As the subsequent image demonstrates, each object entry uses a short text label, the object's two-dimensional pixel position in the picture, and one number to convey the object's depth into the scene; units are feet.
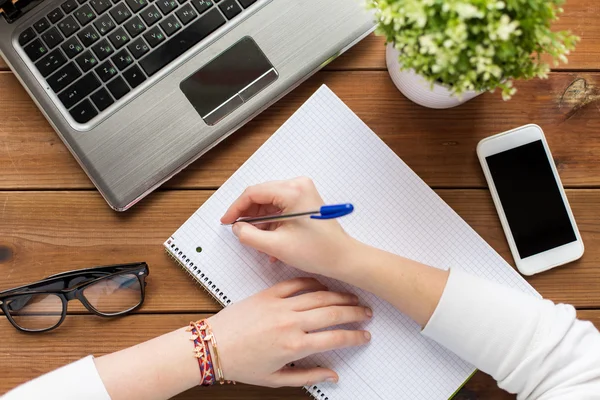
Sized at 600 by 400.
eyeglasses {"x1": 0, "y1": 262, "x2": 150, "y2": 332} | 2.68
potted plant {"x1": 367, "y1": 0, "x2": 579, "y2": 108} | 1.79
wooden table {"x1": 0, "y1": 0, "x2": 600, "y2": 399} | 2.76
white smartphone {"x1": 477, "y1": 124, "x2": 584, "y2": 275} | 2.72
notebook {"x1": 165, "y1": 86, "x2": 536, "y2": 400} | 2.65
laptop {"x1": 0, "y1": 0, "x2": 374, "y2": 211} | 2.51
